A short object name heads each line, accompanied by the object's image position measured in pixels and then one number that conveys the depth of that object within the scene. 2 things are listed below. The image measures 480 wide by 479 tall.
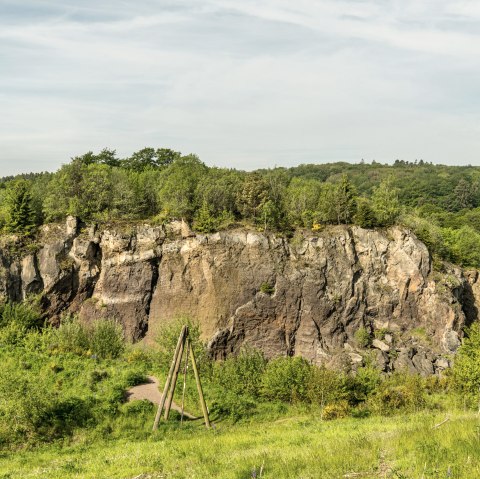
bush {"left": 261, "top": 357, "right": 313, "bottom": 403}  27.39
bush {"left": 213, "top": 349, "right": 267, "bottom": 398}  30.80
